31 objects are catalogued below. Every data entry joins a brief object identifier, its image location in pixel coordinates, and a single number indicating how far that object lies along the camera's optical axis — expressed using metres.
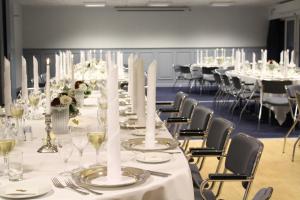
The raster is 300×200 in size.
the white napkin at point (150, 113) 2.52
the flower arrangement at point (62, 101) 2.85
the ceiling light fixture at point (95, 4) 14.03
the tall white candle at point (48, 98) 2.57
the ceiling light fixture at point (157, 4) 14.34
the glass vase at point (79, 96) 4.05
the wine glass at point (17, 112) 2.84
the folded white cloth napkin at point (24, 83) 3.86
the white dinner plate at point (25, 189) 1.70
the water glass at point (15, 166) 1.93
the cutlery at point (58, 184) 1.77
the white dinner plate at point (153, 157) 2.18
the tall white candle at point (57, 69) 5.68
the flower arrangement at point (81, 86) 4.12
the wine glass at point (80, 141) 2.07
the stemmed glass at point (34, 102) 3.49
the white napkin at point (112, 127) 1.90
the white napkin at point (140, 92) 3.23
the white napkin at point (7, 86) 3.23
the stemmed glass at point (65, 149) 2.13
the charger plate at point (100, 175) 1.82
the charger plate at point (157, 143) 2.45
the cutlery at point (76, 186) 1.77
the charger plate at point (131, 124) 3.08
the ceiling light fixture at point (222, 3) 14.38
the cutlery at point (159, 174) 1.99
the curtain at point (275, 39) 15.05
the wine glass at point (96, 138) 2.05
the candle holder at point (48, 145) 2.39
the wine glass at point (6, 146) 2.00
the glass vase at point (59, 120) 2.82
